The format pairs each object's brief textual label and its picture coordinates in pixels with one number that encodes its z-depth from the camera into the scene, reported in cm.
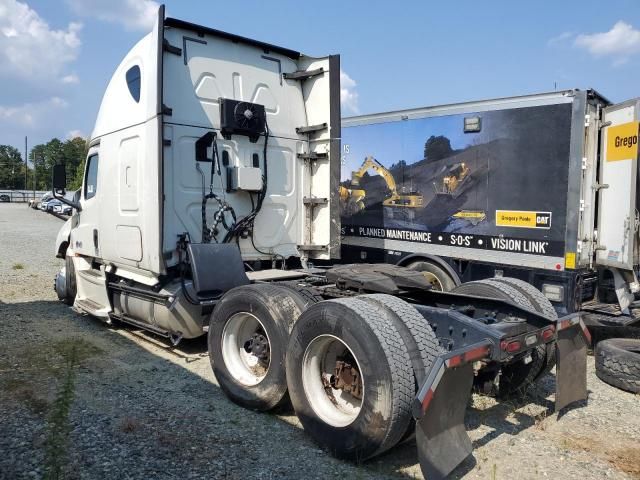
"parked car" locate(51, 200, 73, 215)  3822
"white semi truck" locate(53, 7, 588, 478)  337
